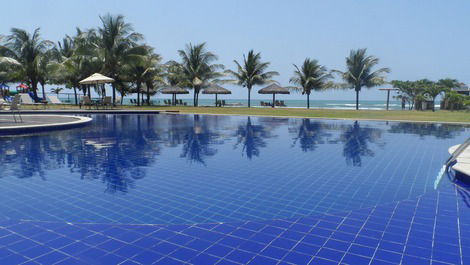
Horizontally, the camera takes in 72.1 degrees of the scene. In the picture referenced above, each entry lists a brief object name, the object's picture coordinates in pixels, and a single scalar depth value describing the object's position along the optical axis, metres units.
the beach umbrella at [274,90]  37.28
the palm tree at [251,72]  36.41
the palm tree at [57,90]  53.16
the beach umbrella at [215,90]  38.03
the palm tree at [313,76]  35.53
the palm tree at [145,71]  33.03
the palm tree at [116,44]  28.16
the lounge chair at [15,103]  13.01
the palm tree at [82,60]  28.75
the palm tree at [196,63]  35.09
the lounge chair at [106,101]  24.00
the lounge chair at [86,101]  23.50
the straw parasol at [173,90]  38.56
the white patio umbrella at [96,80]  22.38
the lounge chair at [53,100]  32.39
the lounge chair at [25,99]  26.71
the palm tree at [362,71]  33.44
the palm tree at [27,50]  29.80
